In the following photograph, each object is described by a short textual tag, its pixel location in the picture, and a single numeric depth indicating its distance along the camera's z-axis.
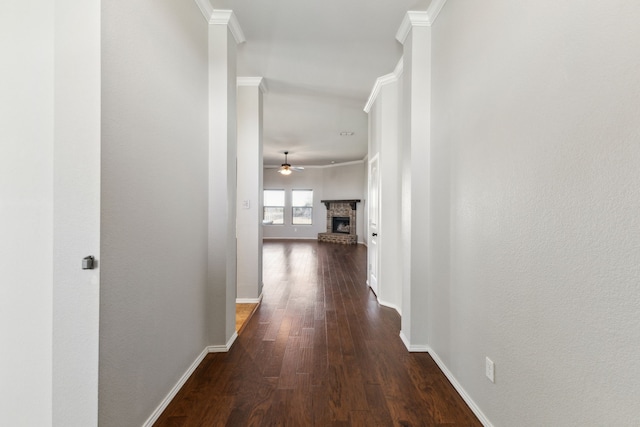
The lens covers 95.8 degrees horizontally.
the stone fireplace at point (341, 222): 10.24
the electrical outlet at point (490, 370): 1.54
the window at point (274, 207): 11.42
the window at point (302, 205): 11.34
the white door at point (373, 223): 4.05
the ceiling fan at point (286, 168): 8.40
